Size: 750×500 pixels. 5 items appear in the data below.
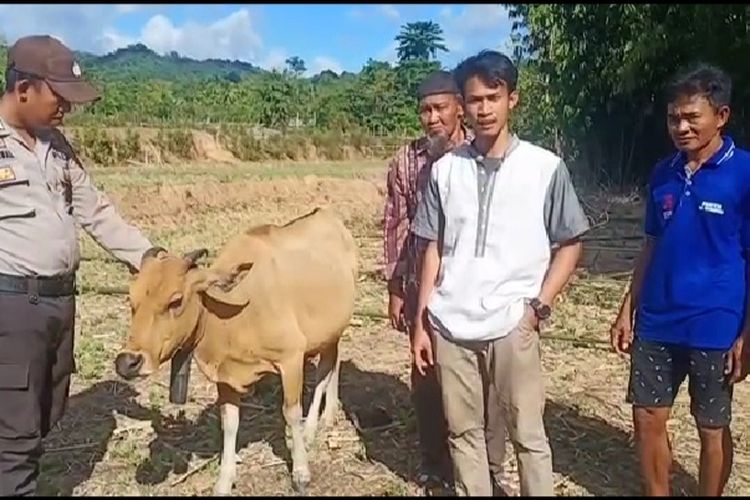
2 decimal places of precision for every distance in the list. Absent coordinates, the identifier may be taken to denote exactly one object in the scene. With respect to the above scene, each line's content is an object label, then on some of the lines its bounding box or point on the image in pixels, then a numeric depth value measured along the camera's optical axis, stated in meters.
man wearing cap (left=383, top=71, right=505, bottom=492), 4.20
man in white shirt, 3.31
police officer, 3.74
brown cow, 3.89
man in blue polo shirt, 3.48
